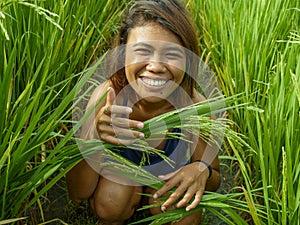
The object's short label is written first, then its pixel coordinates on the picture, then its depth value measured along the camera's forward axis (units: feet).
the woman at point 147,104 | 4.62
